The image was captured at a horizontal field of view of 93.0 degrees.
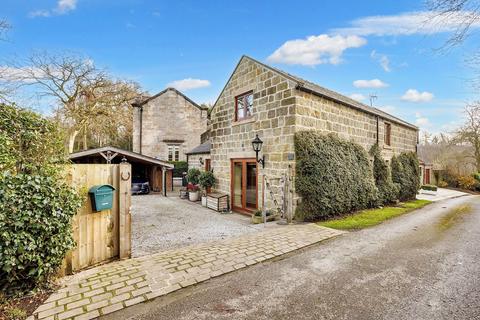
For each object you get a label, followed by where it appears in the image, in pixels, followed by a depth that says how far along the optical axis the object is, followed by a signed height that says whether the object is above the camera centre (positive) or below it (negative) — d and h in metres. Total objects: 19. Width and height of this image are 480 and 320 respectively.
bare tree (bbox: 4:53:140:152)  18.67 +7.03
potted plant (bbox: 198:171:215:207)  11.67 -0.73
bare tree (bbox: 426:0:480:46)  3.16 +2.11
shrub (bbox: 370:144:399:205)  10.83 -0.53
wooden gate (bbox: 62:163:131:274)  3.74 -1.00
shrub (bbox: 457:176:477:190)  22.69 -2.06
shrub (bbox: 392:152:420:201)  12.43 -0.65
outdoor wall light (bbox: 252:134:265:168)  8.34 +0.72
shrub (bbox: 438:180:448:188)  24.94 -2.36
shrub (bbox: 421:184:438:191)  18.72 -2.09
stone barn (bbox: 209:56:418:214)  7.97 +1.56
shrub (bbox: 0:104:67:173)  2.96 +0.34
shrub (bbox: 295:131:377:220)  7.67 -0.48
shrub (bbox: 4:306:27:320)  2.65 -1.73
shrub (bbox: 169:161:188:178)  21.91 -0.46
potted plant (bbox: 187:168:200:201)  12.88 -0.99
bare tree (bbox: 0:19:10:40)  8.06 +4.98
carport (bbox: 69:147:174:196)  13.38 +0.05
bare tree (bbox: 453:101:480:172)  23.09 +3.02
